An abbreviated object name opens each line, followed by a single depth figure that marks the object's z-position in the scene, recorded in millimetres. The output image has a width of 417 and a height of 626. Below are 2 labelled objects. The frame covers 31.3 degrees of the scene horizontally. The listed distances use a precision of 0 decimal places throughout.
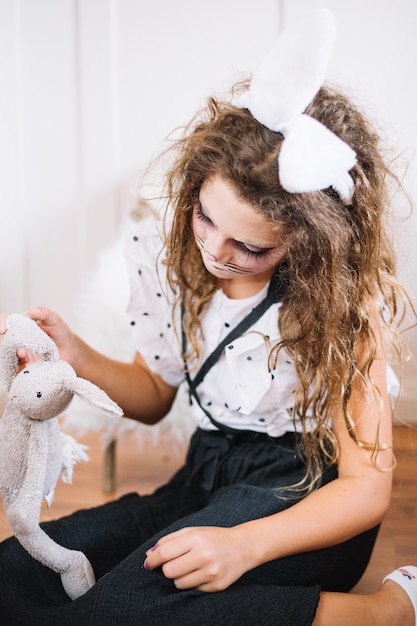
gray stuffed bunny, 704
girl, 744
